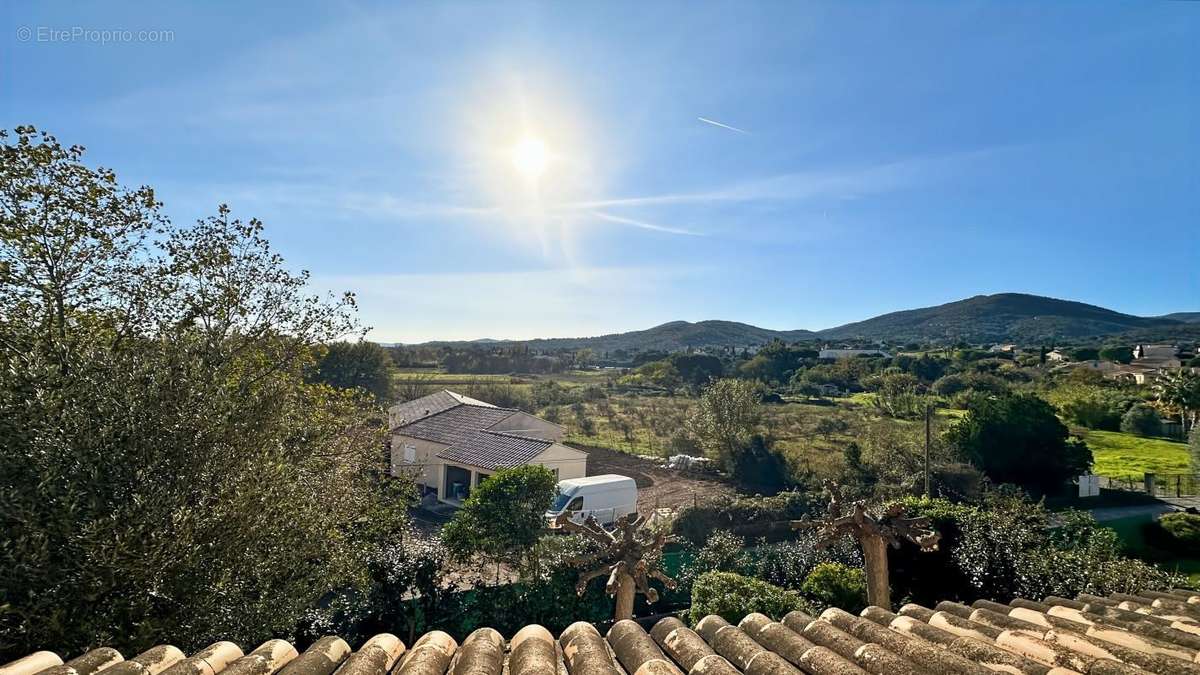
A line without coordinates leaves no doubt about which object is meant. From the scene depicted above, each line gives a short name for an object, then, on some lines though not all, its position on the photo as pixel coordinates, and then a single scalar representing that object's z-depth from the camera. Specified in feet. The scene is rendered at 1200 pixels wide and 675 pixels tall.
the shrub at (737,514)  58.95
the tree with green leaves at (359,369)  128.67
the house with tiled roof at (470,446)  67.36
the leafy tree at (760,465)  83.51
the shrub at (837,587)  32.53
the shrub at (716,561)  38.88
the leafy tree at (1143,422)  128.16
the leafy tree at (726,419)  88.43
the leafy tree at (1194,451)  81.81
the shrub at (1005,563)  31.76
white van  57.11
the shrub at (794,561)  38.93
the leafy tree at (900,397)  128.77
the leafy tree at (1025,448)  80.18
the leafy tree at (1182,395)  122.42
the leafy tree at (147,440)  15.26
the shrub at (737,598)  29.50
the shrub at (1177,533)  59.06
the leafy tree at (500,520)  37.70
